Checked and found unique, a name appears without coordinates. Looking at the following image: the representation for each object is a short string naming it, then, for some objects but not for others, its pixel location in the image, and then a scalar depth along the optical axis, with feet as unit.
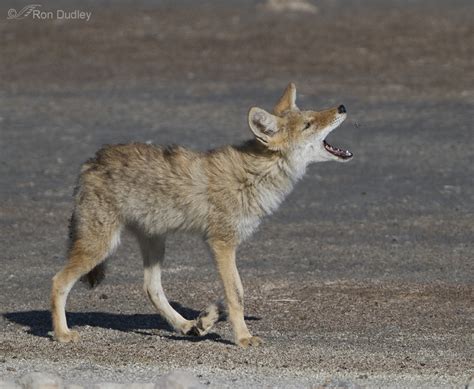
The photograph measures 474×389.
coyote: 59.16
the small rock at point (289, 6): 187.01
